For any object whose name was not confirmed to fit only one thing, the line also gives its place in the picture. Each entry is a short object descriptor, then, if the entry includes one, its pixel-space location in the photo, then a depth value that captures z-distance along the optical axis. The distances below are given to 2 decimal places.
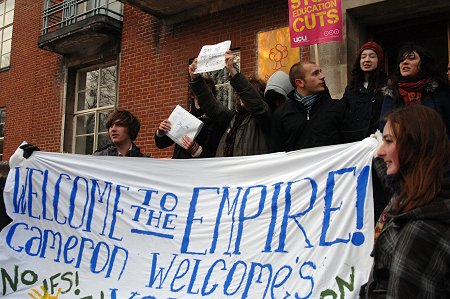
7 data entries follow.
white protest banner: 2.70
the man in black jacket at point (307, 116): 3.19
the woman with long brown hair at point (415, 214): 1.46
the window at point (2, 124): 11.30
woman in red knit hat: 3.18
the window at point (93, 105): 9.38
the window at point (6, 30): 11.66
